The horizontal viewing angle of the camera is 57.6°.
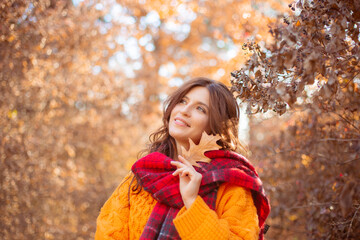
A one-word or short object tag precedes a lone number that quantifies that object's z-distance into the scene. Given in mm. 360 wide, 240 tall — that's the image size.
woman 1834
